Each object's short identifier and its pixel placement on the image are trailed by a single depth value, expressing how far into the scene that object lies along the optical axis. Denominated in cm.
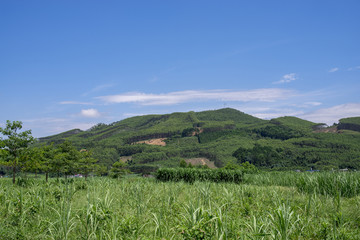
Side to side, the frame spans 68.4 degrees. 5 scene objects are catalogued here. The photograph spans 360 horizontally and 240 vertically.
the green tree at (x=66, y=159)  1916
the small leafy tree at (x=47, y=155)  1804
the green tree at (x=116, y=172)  2723
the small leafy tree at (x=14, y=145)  1516
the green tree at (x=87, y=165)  2453
